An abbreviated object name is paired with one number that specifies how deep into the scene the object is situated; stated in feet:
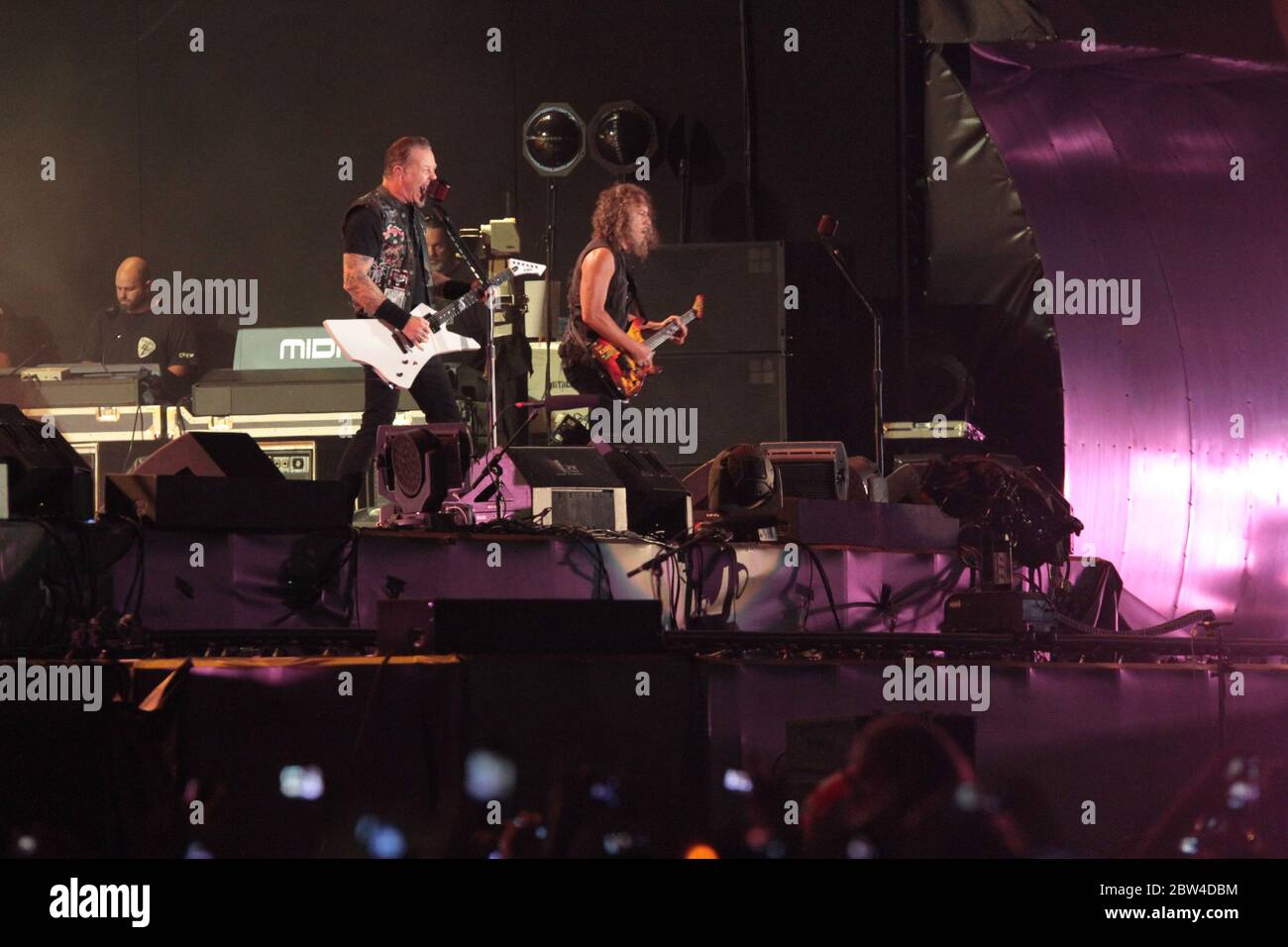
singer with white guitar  22.33
